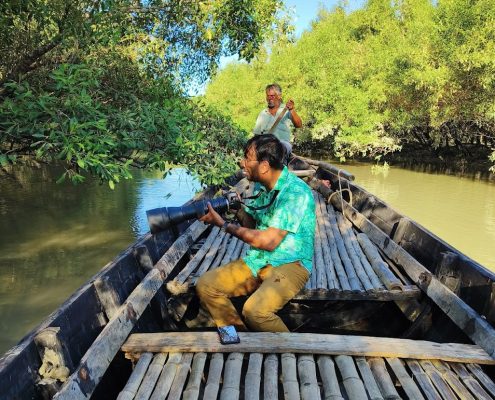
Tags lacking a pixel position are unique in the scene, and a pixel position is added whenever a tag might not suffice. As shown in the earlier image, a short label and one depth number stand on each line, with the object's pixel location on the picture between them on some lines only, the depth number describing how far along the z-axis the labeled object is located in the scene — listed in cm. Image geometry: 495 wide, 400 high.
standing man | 575
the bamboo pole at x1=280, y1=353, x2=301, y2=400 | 212
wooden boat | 212
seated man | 256
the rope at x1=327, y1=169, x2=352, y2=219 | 569
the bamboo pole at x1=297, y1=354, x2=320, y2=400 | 211
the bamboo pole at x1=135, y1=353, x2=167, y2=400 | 211
